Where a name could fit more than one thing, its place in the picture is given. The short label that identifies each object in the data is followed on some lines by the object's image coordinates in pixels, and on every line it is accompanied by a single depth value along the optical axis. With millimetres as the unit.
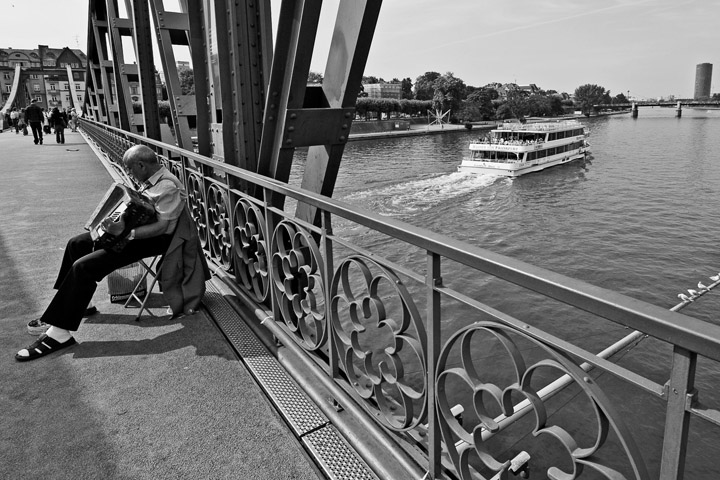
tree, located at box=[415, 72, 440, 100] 122912
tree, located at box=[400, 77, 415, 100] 156562
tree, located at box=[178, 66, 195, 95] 69688
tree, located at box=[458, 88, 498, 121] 105750
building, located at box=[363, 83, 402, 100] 165550
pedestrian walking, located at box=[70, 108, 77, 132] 37625
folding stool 3766
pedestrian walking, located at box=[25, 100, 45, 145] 20234
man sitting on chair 3340
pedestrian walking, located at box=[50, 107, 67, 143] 24002
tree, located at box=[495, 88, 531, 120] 119312
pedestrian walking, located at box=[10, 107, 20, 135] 33347
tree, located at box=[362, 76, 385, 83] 178350
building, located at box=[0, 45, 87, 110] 101625
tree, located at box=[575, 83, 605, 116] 161500
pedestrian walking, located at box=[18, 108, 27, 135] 36712
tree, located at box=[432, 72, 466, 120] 104750
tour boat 40250
